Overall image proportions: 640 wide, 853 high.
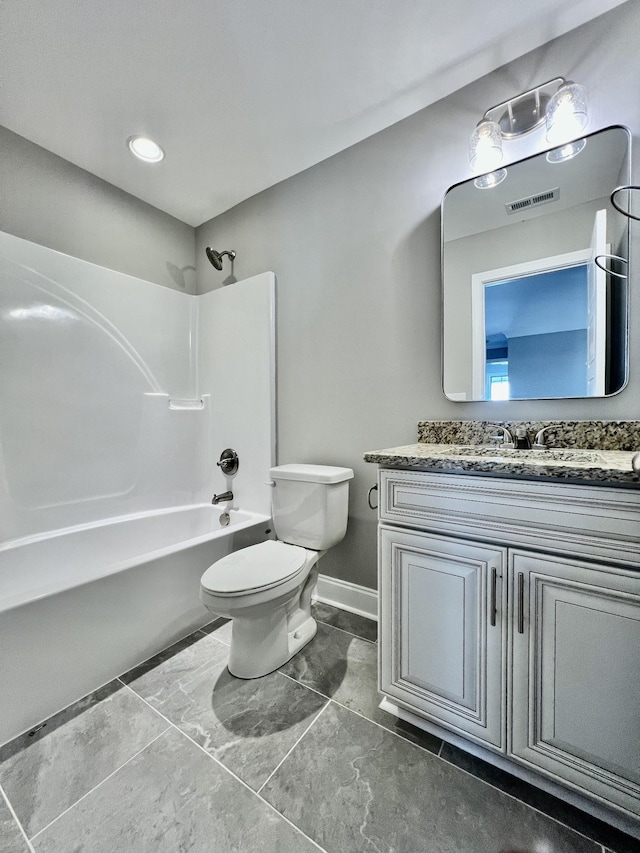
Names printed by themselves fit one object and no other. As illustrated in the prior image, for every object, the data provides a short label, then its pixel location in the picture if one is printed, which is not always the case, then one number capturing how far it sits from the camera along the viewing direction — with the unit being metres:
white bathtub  1.16
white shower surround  1.29
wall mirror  1.24
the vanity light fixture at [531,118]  1.24
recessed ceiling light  1.78
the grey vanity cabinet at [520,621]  0.81
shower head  2.28
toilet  1.29
